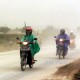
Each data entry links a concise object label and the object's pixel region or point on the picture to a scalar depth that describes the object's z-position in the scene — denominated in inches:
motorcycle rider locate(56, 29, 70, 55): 1095.2
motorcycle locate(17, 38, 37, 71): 717.9
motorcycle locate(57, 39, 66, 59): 1066.7
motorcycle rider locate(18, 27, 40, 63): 734.9
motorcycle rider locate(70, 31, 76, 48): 1675.8
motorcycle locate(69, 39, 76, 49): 1635.1
